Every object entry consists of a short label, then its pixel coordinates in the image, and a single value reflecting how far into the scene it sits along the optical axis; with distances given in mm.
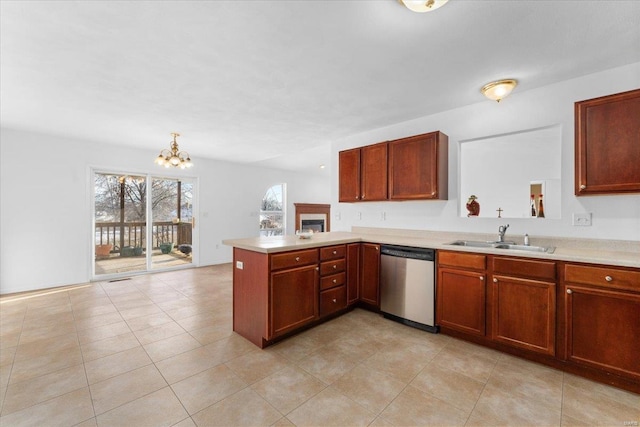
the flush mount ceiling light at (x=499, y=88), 2471
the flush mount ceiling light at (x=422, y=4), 1459
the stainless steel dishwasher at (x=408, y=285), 2693
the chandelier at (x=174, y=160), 4109
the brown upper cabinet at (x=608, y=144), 2016
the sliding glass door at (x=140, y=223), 4943
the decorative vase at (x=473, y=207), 3037
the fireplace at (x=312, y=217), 8078
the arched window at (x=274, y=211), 7324
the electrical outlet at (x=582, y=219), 2371
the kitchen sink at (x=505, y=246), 2399
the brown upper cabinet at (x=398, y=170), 3031
